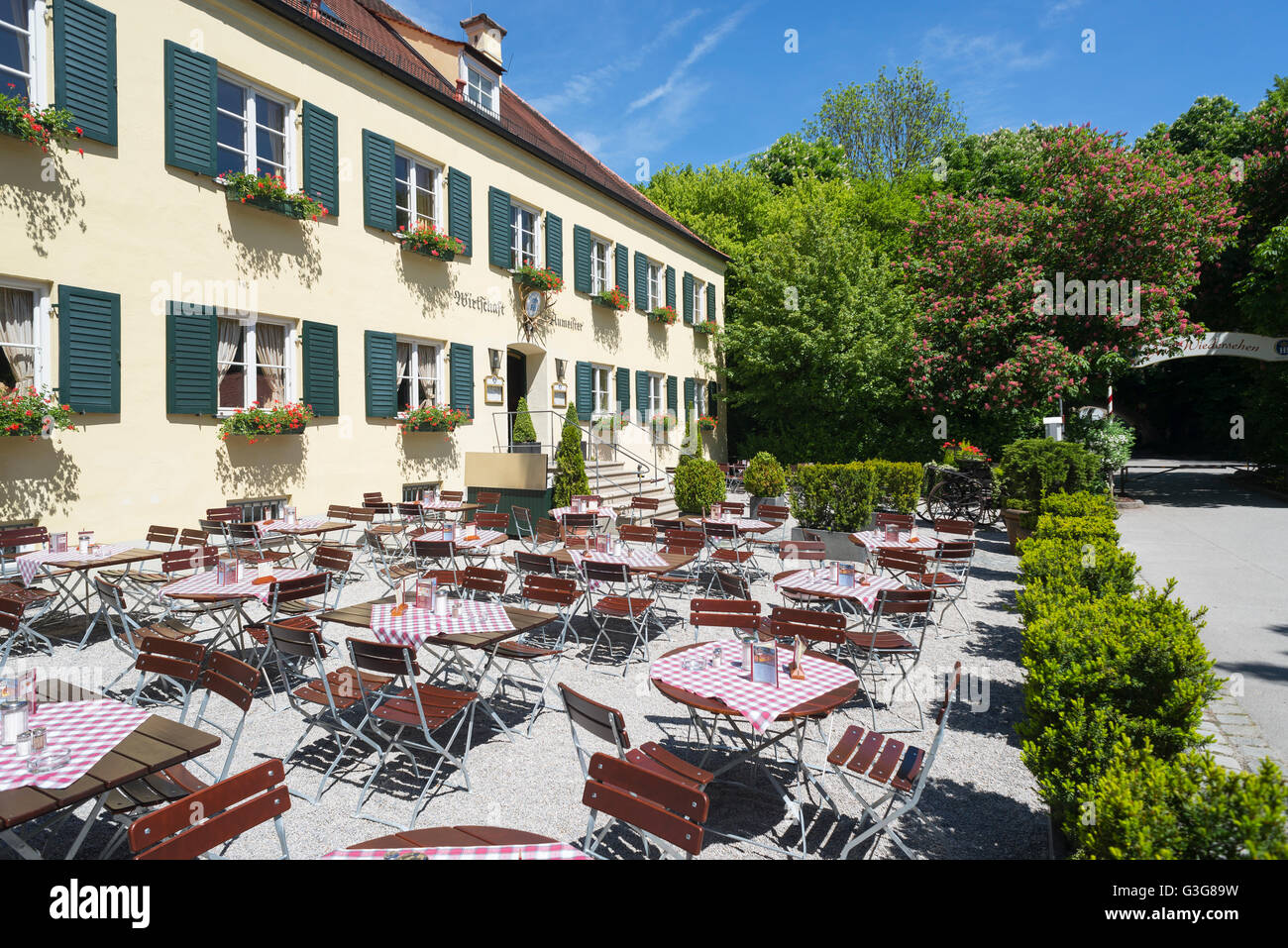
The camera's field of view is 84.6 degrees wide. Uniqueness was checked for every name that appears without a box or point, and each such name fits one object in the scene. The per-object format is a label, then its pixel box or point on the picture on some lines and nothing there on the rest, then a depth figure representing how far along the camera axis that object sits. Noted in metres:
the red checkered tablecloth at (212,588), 5.21
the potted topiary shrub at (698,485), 15.17
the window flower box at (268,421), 9.51
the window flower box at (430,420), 12.28
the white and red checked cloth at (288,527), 8.46
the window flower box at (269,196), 9.57
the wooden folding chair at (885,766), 3.12
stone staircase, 15.03
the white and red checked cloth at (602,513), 10.82
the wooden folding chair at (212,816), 2.12
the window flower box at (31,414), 7.22
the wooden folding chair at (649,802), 2.33
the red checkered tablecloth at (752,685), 3.37
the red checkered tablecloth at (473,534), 8.16
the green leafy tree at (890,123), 34.50
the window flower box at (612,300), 17.72
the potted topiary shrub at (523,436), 14.45
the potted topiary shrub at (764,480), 14.32
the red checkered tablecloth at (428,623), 4.38
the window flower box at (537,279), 14.95
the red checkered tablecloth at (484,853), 2.24
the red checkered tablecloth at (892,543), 7.81
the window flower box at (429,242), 12.27
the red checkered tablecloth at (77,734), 2.55
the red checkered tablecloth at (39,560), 6.24
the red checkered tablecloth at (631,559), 6.86
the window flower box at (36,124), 7.29
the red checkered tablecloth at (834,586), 5.54
